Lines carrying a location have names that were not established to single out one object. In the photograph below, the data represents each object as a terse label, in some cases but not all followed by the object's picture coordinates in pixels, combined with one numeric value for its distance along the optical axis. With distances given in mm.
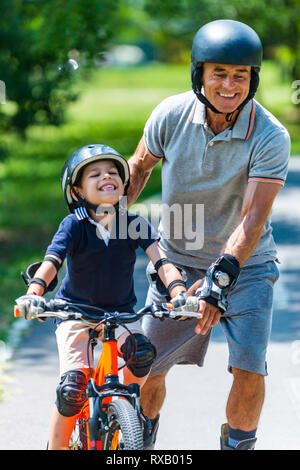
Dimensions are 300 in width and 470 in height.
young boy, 8094
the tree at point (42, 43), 20516
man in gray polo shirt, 8477
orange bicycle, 7285
